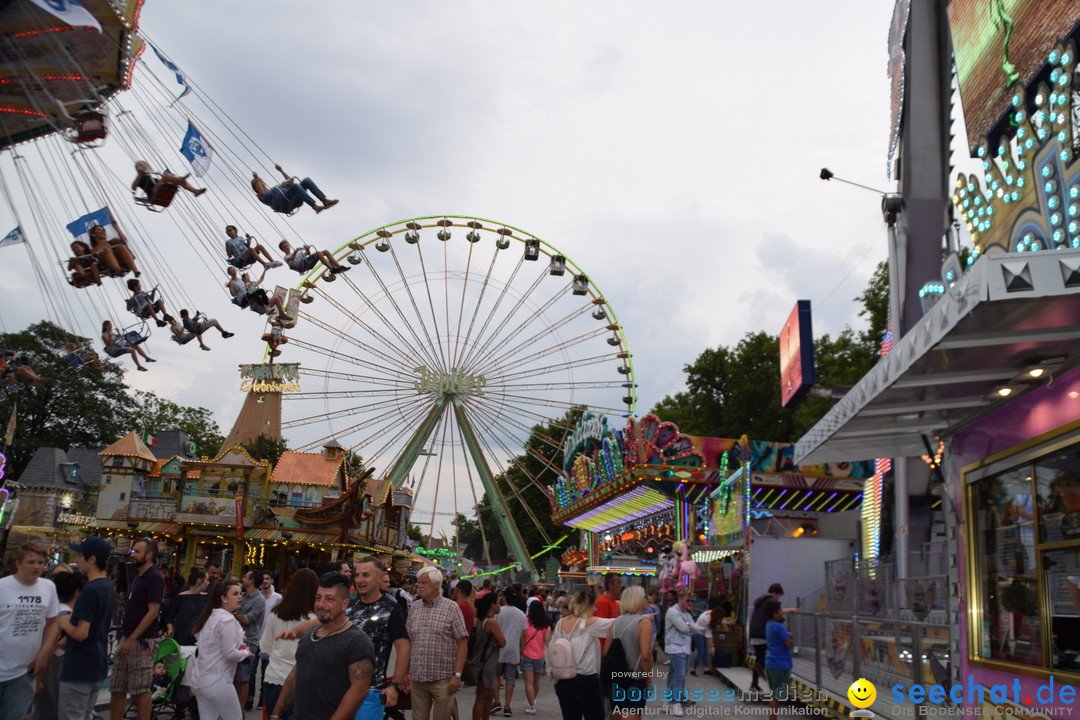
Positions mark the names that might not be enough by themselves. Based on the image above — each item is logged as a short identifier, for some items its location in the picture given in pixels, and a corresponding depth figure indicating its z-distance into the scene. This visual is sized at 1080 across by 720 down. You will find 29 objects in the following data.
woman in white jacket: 5.83
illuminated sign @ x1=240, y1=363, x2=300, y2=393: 29.06
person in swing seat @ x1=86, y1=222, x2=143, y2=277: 12.70
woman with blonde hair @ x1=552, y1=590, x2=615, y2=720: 6.38
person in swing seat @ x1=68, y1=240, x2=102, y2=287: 12.68
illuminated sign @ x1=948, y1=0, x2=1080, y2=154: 9.04
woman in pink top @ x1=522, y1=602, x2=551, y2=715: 10.25
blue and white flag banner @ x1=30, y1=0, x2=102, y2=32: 10.05
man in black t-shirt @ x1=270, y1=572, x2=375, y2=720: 4.01
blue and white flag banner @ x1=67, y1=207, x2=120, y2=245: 13.12
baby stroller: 7.00
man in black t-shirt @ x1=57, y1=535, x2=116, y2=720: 5.68
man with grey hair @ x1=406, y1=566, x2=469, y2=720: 6.06
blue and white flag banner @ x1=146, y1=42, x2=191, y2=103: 12.67
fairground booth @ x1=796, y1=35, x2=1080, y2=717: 4.75
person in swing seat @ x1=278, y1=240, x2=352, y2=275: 14.98
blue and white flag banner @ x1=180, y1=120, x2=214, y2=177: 13.15
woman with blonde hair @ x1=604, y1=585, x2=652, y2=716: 6.32
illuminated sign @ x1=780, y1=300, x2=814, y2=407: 17.61
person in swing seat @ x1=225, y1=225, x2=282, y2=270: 14.25
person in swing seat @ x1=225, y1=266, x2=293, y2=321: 14.77
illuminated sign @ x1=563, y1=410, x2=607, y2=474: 26.55
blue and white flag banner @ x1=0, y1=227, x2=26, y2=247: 13.75
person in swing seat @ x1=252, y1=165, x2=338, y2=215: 13.48
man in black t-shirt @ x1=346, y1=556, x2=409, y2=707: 5.11
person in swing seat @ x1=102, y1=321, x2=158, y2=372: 14.42
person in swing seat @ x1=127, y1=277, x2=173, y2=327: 14.22
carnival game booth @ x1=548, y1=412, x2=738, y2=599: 20.58
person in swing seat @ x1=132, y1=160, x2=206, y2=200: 12.16
